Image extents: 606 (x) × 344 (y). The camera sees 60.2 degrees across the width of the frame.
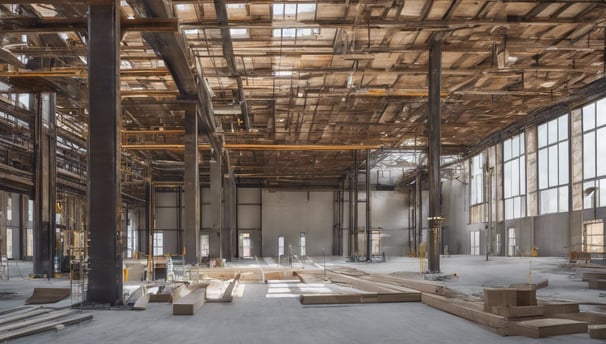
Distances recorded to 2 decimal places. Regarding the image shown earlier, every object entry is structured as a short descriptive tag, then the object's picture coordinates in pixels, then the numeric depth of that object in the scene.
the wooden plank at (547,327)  8.74
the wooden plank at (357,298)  12.82
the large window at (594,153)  28.81
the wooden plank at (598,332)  8.58
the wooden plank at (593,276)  16.98
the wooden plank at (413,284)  13.60
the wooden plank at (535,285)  15.18
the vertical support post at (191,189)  23.95
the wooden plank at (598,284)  15.58
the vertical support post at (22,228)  45.41
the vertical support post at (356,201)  41.67
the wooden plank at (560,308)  10.29
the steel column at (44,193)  22.47
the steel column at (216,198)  33.56
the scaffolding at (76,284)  12.79
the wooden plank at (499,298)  9.62
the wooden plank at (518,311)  9.41
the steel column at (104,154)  12.10
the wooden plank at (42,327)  8.49
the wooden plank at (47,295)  13.34
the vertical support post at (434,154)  21.06
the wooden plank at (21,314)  9.95
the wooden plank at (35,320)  9.08
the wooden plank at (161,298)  13.24
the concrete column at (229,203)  44.12
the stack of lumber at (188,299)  11.27
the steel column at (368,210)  37.97
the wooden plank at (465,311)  9.26
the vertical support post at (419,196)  46.42
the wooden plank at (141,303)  11.89
